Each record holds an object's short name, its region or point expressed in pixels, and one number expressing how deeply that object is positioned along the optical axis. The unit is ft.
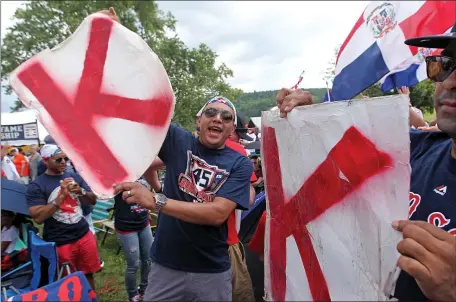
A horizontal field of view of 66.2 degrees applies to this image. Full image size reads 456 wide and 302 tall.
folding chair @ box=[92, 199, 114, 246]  19.94
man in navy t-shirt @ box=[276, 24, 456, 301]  2.49
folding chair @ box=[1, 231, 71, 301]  9.95
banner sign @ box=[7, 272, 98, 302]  5.98
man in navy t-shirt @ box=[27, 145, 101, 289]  10.13
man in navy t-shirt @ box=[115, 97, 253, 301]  6.59
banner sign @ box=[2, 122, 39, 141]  35.81
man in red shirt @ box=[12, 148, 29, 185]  31.91
